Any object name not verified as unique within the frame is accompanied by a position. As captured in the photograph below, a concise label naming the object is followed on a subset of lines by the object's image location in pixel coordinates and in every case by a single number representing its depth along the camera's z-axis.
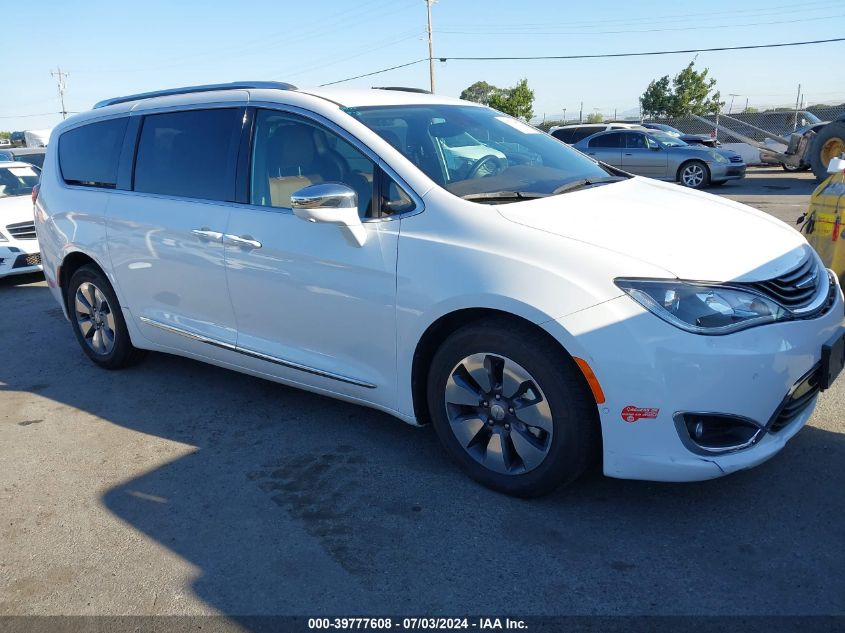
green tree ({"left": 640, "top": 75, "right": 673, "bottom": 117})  48.75
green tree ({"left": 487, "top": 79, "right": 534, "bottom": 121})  48.69
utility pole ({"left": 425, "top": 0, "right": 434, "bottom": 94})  41.97
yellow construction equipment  5.00
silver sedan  16.75
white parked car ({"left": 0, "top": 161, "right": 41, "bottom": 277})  8.47
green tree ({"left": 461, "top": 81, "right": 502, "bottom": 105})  56.56
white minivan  2.74
